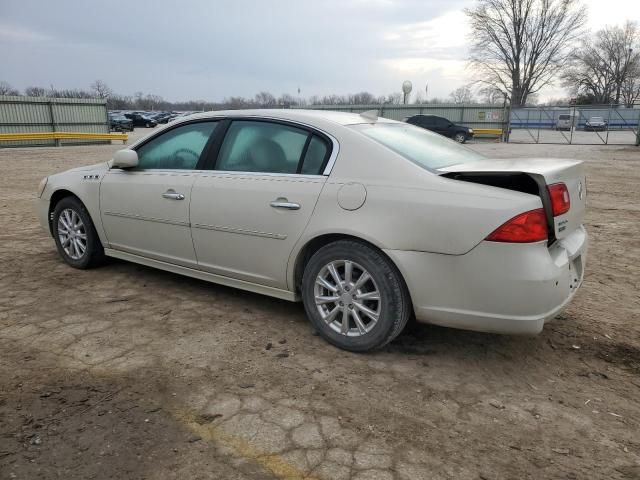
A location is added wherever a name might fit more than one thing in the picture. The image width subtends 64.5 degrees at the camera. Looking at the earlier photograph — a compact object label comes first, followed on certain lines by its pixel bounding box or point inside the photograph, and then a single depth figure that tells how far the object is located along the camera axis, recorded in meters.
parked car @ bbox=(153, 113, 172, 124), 49.81
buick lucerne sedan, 2.75
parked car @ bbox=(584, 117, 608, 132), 38.12
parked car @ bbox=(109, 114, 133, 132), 35.56
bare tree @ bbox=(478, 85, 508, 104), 57.49
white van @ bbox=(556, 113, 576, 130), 36.16
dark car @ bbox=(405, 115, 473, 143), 28.20
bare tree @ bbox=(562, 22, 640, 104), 67.62
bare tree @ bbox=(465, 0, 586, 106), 52.44
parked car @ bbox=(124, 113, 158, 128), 44.41
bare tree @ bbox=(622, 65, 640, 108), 67.38
